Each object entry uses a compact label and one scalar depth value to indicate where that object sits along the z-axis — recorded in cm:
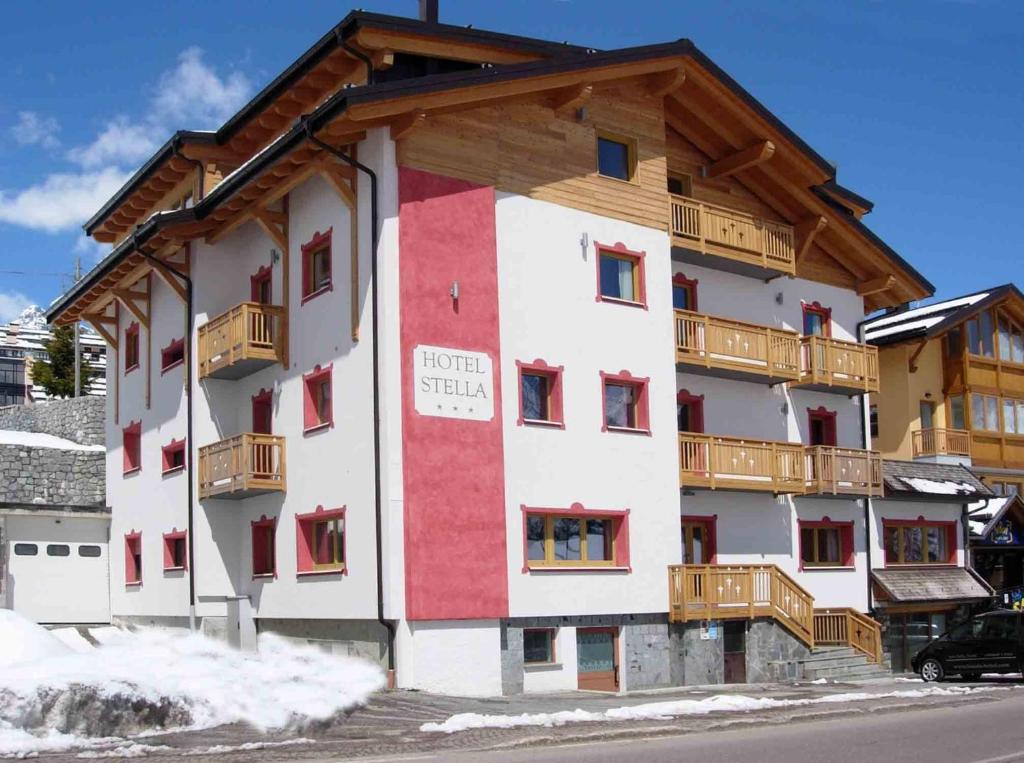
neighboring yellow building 4041
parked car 2586
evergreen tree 5681
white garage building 3091
